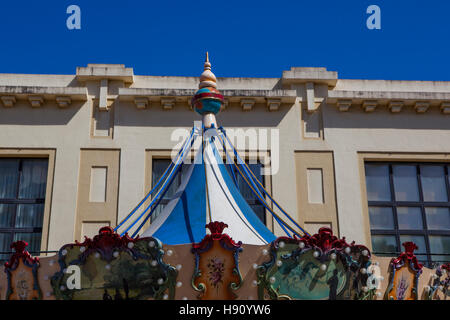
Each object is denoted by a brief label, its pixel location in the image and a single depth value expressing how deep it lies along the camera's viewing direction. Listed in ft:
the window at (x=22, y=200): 43.50
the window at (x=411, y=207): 44.68
